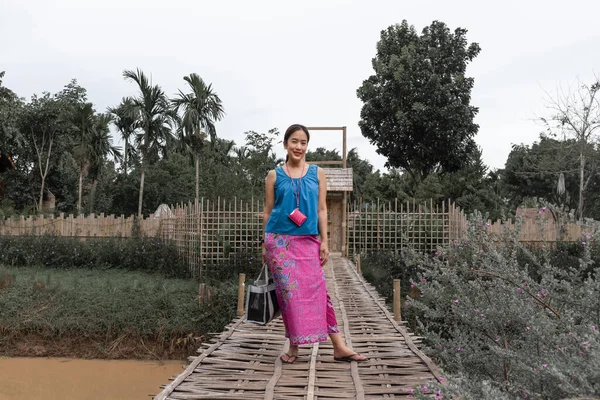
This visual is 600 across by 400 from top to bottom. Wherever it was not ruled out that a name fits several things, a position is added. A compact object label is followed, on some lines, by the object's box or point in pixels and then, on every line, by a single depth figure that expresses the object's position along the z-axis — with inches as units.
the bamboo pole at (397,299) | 252.4
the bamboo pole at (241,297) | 240.4
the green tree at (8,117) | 685.3
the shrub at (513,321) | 75.7
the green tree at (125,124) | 750.5
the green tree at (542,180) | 806.5
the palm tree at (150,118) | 743.1
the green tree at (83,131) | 745.0
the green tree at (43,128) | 789.9
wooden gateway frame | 468.8
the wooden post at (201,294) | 340.2
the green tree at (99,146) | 762.2
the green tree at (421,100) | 766.5
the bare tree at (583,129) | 634.2
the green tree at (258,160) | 848.9
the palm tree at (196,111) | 741.9
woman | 124.6
